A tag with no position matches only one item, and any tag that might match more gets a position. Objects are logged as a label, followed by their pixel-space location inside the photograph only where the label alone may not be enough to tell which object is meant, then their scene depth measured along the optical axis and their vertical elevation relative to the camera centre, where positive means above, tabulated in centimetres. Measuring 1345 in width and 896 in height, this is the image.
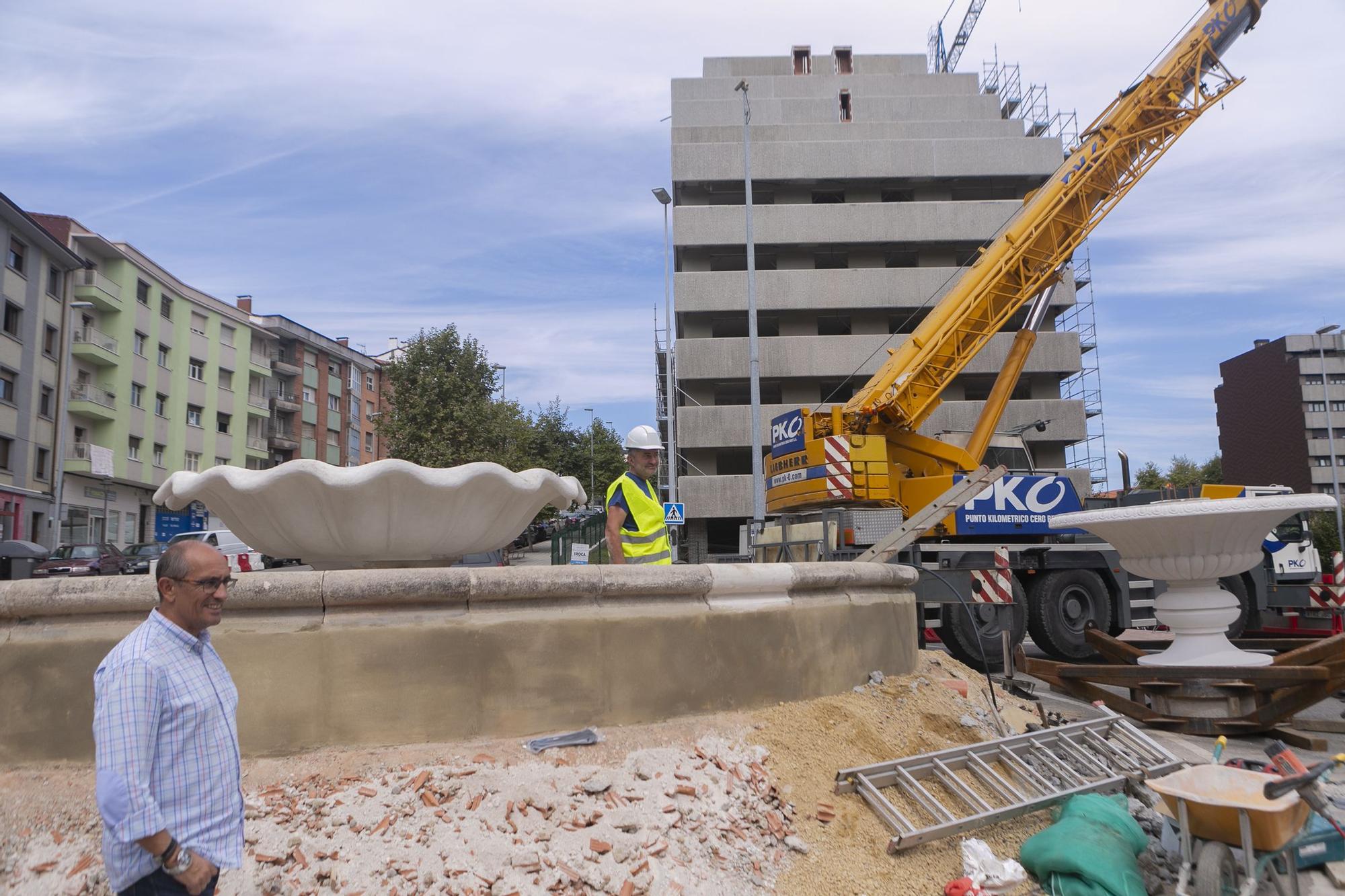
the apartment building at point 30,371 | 3186 +623
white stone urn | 718 -14
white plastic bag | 412 -147
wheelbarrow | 399 -125
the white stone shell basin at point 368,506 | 480 +20
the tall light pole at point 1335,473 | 3376 +218
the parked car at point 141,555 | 2452 -21
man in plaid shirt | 217 -47
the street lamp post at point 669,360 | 2681 +594
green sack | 409 -142
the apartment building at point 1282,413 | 6209 +808
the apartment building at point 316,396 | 5453 +919
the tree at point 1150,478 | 5371 +316
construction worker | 545 +16
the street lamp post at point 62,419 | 3083 +451
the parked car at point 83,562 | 2409 -36
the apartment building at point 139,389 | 3656 +697
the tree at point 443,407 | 3062 +441
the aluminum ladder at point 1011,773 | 444 -128
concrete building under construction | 3547 +1135
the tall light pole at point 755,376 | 2064 +369
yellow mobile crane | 1398 +400
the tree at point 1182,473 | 5491 +352
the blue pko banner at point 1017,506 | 1262 +38
